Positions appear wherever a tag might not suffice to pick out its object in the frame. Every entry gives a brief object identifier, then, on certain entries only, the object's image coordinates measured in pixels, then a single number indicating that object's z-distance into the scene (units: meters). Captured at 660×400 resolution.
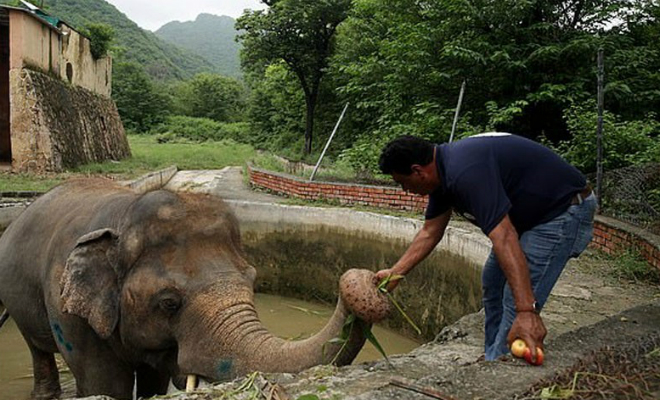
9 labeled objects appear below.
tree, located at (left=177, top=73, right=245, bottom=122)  60.94
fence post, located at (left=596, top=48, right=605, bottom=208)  7.35
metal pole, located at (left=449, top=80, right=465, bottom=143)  10.58
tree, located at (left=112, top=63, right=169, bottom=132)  50.28
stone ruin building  15.48
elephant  2.88
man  2.46
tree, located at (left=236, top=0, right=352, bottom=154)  20.05
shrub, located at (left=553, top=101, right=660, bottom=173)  9.05
